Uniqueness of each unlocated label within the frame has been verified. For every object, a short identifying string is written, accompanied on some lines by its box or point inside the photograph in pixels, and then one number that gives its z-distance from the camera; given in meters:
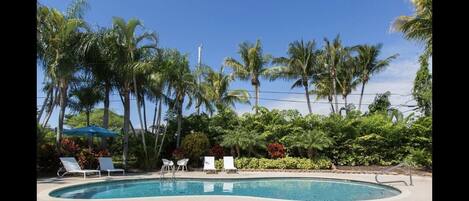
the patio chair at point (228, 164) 17.94
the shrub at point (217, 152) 20.27
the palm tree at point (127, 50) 17.94
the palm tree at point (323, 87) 32.22
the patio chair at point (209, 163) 18.00
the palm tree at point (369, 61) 31.30
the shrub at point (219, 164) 19.21
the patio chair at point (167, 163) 15.54
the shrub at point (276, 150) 20.08
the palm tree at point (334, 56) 31.05
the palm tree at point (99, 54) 17.45
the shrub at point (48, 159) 15.44
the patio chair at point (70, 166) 14.68
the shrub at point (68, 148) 16.46
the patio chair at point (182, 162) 17.91
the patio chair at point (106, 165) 16.08
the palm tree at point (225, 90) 31.94
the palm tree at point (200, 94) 20.22
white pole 30.83
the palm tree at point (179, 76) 19.08
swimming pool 11.91
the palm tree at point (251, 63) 31.72
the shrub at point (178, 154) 19.73
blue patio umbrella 17.11
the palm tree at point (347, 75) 31.61
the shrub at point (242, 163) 19.52
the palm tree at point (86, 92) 19.27
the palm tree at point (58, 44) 15.80
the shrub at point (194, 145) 19.67
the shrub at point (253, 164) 19.33
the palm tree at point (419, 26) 13.36
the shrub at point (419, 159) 16.89
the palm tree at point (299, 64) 30.98
